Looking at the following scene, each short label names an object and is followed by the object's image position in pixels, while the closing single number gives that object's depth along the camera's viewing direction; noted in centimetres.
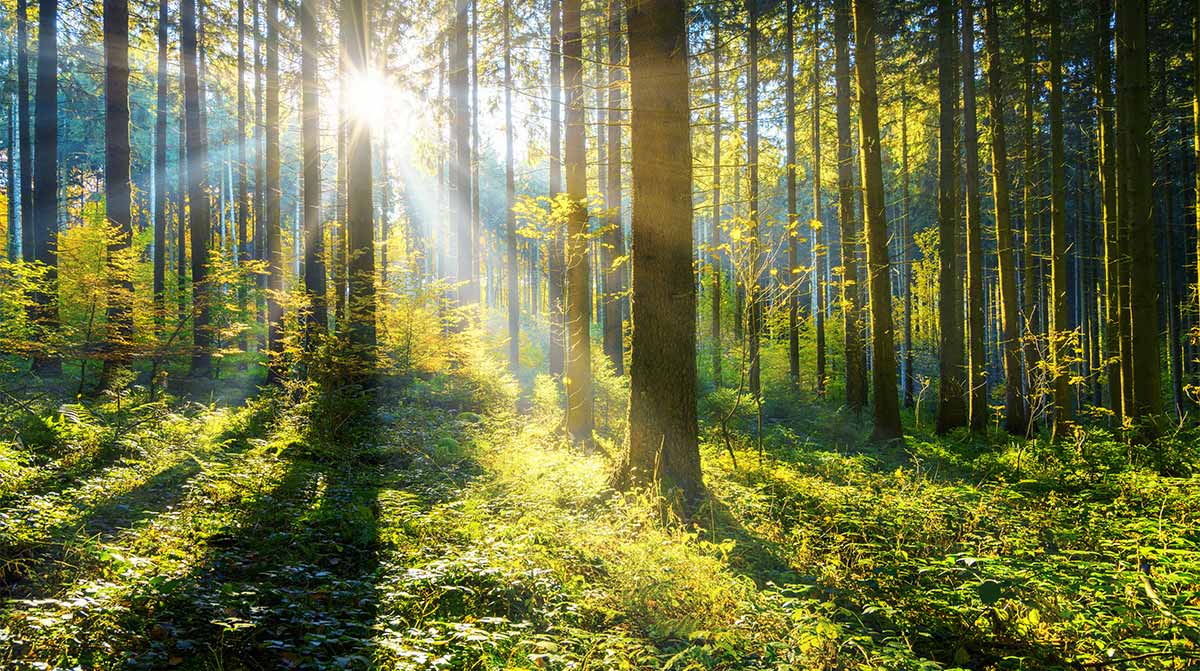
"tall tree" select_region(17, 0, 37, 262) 1700
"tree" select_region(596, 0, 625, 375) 1520
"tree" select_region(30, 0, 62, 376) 1198
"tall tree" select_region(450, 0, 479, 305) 1654
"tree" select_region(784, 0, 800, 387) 1628
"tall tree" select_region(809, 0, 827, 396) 1528
